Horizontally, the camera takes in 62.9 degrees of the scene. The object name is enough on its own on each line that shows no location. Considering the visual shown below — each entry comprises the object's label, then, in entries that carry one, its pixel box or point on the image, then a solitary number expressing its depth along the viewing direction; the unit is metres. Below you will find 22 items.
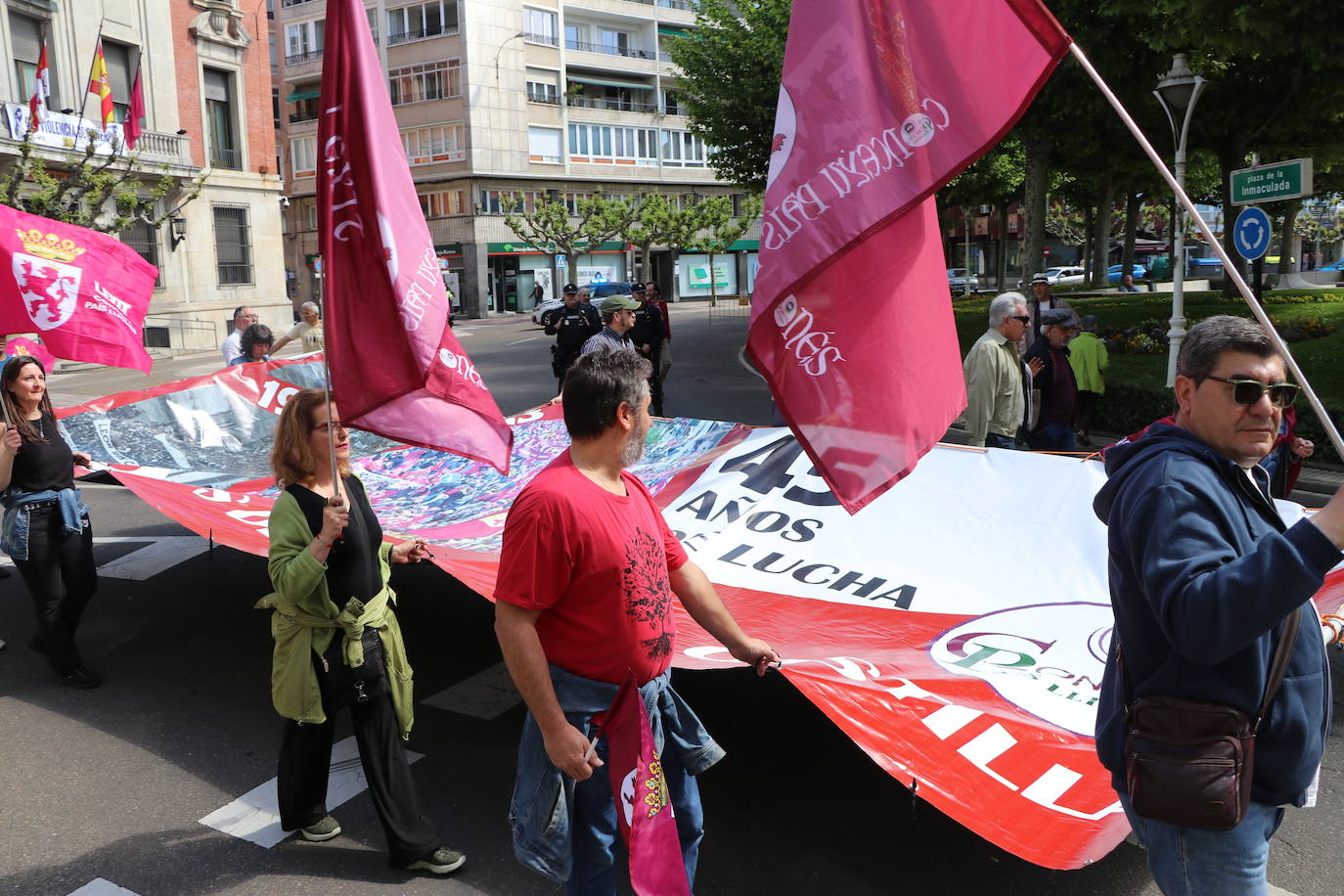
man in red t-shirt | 2.84
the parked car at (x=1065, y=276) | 59.10
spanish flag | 21.84
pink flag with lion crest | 6.46
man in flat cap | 8.85
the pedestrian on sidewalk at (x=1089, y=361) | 10.66
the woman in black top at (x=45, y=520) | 5.83
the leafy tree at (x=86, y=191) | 23.89
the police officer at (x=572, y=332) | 12.74
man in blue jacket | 2.12
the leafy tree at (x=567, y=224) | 54.78
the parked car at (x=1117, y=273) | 60.46
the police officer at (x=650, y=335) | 13.41
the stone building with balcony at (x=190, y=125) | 29.94
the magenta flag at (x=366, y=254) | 3.80
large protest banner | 3.68
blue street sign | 12.66
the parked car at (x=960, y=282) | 54.43
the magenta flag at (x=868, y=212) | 3.00
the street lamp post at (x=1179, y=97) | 14.74
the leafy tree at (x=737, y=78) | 25.92
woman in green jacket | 3.84
